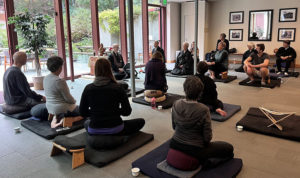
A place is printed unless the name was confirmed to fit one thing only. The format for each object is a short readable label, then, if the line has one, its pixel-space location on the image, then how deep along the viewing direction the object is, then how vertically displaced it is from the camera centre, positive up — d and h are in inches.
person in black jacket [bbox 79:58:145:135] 117.6 -24.0
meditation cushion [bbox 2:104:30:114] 183.3 -39.9
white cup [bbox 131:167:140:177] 106.0 -49.6
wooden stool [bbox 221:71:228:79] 304.2 -30.8
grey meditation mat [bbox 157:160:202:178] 99.3 -47.6
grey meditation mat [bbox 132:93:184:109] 199.4 -41.4
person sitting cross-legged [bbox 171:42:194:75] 328.2 -17.7
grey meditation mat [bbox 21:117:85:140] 146.7 -45.4
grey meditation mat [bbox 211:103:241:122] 169.1 -44.3
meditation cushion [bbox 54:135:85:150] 112.3 -40.9
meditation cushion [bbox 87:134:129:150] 122.0 -42.8
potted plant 245.4 +20.4
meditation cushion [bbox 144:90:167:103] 207.8 -36.3
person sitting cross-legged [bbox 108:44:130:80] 289.9 -14.4
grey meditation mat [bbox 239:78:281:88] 261.5 -36.8
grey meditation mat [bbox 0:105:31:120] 177.5 -43.6
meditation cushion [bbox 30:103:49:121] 163.0 -37.9
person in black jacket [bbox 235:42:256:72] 362.1 -12.4
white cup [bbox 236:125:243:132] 151.9 -46.5
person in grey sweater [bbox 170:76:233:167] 93.7 -28.0
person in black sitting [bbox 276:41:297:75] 332.8 -9.8
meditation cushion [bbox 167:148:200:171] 99.0 -43.0
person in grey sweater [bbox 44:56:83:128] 145.0 -26.5
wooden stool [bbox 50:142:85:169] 112.8 -46.1
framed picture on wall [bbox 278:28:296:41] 392.2 +21.0
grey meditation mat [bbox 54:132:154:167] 116.2 -47.9
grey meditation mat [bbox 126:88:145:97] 244.5 -38.8
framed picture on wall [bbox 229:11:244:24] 431.5 +52.3
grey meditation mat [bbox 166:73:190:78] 330.6 -32.9
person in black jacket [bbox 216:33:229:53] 341.7 +14.1
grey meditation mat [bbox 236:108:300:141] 141.2 -45.5
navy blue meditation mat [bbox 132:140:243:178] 101.6 -48.8
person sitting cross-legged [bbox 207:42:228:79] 298.4 -17.8
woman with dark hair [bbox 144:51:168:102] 203.3 -21.5
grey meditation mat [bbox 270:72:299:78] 320.9 -34.1
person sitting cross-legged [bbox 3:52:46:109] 171.2 -24.0
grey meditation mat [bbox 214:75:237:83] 293.1 -35.6
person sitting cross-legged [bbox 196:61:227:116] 164.4 -27.4
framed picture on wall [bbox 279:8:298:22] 386.6 +49.6
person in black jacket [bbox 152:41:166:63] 334.4 +3.1
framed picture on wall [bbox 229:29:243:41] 436.1 +23.7
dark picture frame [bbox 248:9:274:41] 403.5 +40.2
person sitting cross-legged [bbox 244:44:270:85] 263.1 -17.2
